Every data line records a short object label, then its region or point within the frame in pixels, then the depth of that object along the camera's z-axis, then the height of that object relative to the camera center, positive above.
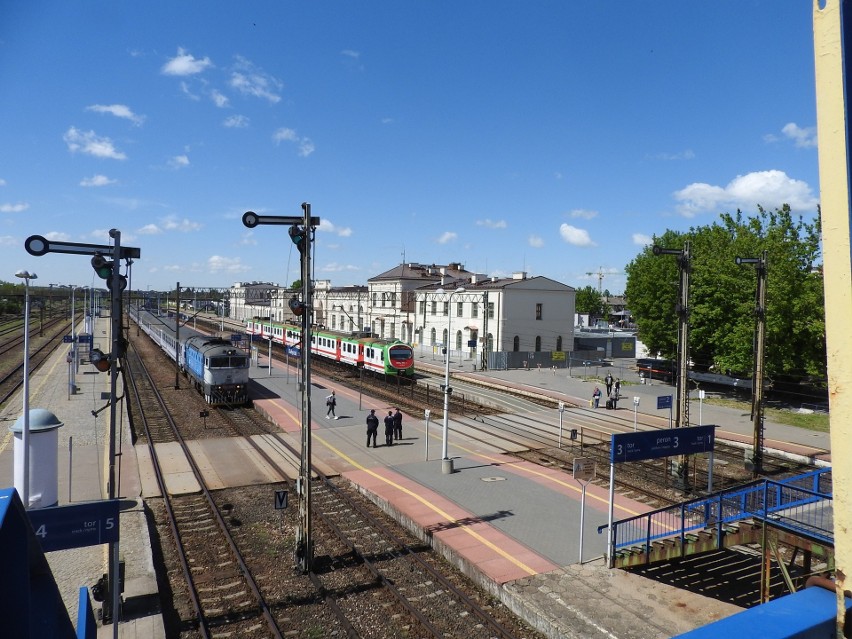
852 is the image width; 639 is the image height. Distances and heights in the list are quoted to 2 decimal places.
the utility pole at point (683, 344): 17.88 -0.76
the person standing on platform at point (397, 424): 22.74 -4.26
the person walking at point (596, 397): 31.41 -4.31
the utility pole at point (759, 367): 19.36 -1.63
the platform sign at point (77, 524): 7.32 -2.78
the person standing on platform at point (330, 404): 26.72 -4.04
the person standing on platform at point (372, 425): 21.37 -4.02
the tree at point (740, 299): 30.95 +1.30
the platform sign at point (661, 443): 12.84 -2.99
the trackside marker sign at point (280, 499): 12.74 -4.10
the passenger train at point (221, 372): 29.75 -2.92
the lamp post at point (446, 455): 18.19 -4.49
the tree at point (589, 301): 108.25 +3.56
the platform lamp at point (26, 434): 12.02 -2.52
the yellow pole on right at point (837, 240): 1.60 +0.23
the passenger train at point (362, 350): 38.41 -2.38
